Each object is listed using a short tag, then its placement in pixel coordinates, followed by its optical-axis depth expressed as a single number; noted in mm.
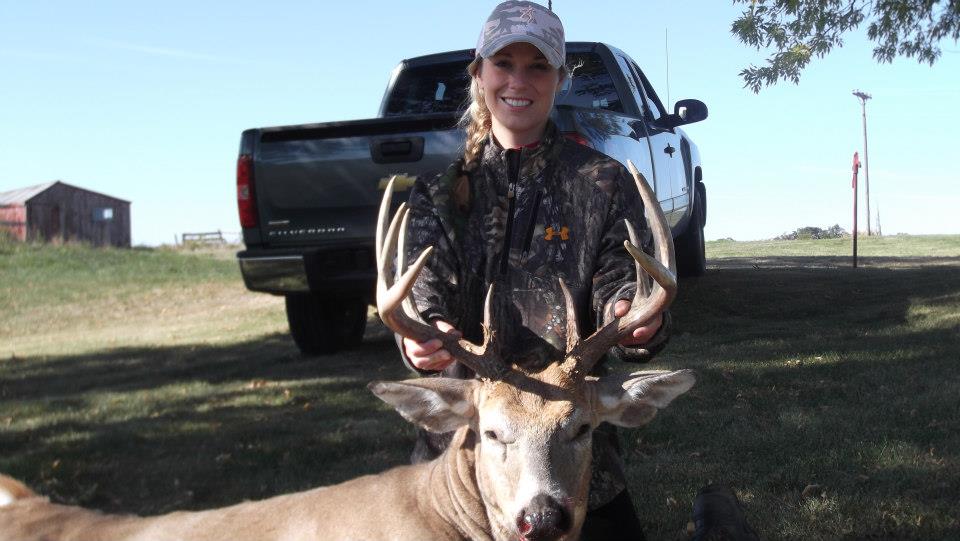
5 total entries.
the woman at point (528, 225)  3721
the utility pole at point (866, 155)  33406
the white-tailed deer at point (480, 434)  3342
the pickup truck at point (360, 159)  7906
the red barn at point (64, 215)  44438
